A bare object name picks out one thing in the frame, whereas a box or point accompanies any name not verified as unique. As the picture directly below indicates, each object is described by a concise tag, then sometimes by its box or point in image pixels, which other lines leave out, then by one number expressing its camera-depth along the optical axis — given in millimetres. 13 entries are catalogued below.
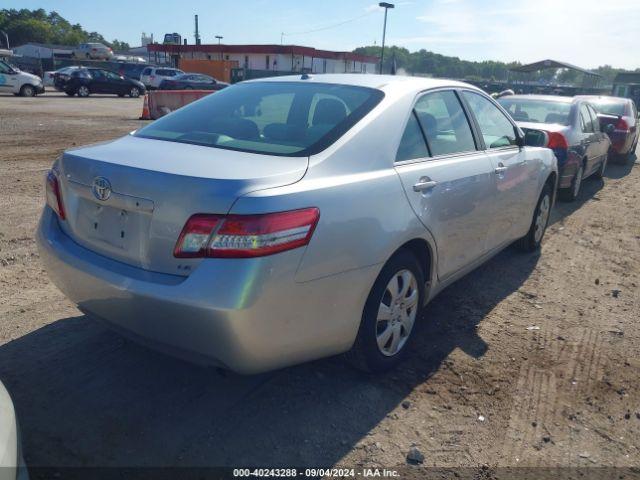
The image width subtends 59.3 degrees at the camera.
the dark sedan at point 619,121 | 11805
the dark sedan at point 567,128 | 7586
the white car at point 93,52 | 57875
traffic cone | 17672
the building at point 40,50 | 68312
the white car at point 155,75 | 36281
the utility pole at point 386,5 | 39344
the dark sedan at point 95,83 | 29186
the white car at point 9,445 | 1644
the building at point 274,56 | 53750
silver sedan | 2406
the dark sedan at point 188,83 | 32031
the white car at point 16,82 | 25797
